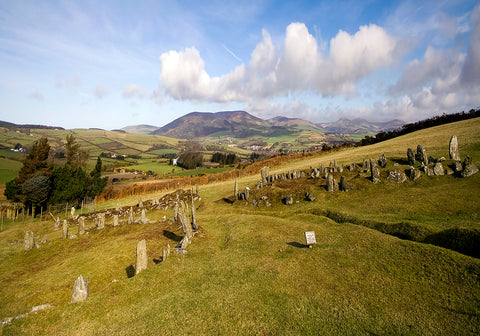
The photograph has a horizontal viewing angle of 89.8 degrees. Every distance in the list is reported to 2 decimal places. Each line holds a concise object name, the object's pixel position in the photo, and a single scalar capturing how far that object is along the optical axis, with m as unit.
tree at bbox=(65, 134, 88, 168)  56.31
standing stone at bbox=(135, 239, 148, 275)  14.89
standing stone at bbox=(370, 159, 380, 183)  28.44
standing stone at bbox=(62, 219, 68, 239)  25.62
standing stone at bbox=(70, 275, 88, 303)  11.95
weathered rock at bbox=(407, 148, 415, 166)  29.58
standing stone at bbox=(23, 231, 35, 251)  22.97
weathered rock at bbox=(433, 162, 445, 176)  25.56
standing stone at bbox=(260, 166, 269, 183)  40.91
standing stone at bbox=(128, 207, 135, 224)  29.92
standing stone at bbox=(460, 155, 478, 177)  23.67
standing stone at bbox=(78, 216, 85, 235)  26.68
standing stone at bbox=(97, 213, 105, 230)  28.08
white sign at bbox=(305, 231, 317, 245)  16.59
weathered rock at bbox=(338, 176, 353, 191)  28.84
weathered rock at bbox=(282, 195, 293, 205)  29.85
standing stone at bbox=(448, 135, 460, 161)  27.64
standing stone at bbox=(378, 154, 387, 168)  31.25
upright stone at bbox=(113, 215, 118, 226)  28.93
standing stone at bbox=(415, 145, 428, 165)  28.81
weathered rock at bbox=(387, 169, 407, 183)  27.05
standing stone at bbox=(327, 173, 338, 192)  29.48
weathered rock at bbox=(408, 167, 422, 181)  26.34
